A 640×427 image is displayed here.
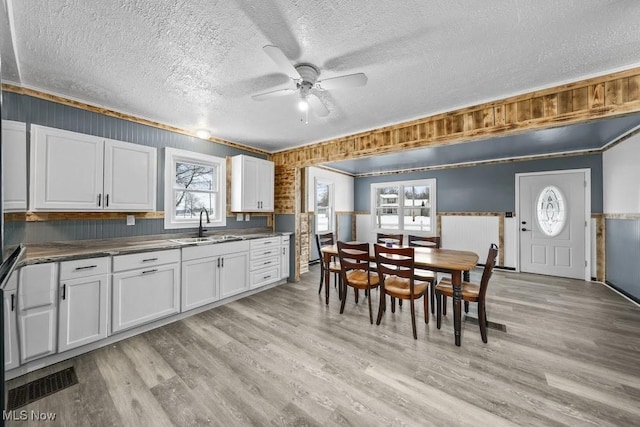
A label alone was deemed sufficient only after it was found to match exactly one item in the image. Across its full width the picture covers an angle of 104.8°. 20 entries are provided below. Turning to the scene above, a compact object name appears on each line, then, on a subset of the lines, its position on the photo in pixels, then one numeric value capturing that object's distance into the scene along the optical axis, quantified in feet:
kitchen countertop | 6.91
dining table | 7.65
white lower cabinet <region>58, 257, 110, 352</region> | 6.94
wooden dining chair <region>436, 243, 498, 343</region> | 7.69
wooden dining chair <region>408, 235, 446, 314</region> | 9.82
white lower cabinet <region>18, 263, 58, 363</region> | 6.26
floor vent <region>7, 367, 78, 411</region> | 5.54
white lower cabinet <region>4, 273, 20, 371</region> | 5.18
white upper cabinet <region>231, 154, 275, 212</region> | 12.98
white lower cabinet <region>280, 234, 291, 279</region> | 14.05
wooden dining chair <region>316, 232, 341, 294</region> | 11.77
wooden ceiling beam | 6.74
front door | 14.64
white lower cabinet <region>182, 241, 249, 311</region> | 9.78
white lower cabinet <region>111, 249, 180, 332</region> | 7.95
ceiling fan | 5.46
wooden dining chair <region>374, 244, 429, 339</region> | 8.13
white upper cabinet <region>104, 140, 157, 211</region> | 8.84
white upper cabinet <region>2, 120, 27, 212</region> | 3.51
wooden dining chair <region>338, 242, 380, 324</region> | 9.37
